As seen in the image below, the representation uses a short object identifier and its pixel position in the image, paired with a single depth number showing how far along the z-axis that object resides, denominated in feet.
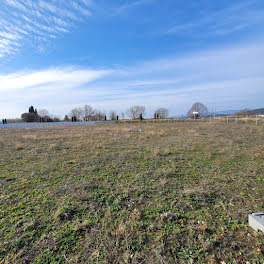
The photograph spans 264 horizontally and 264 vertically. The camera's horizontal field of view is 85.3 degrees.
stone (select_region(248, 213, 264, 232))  6.29
